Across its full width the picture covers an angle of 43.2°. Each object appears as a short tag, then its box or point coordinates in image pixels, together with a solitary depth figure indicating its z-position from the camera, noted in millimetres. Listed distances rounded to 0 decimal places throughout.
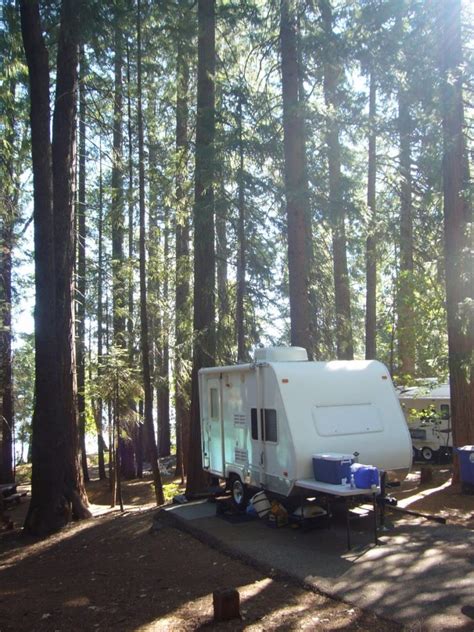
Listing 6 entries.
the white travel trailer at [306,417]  8398
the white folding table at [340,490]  7145
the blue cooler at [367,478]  7207
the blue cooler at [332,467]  7547
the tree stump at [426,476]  12578
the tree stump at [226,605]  5245
